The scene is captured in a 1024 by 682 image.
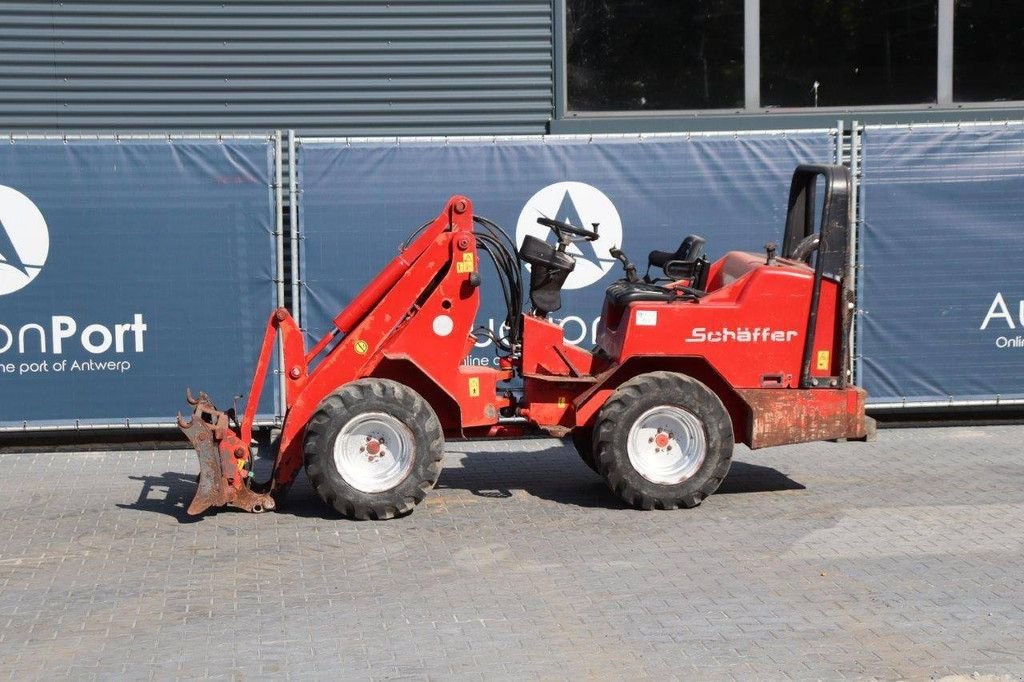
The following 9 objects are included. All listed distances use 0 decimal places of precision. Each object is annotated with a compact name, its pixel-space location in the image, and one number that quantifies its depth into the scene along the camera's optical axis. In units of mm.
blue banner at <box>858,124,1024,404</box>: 11875
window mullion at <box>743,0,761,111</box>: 14617
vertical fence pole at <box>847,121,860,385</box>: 11805
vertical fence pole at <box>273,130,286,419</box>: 11461
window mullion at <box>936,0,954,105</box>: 14812
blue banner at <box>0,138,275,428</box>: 11320
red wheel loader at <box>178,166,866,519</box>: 9047
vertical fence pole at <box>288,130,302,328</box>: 11570
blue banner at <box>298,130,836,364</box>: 11680
